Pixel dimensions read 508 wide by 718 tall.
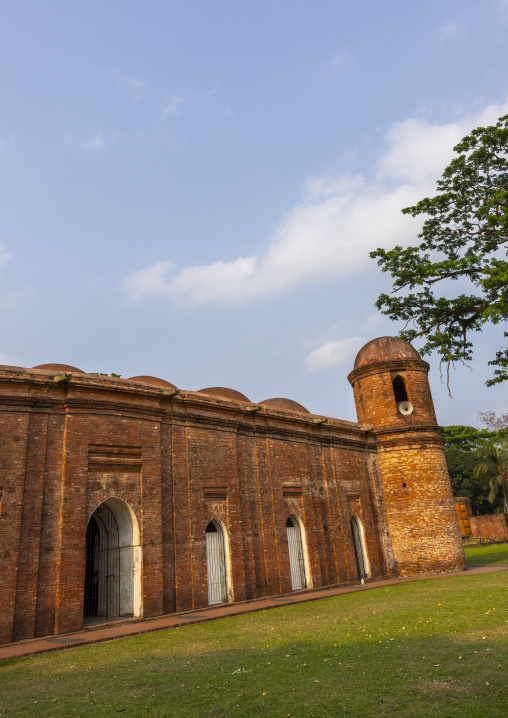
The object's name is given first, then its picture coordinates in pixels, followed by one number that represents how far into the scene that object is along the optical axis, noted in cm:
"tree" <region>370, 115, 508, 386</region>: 1783
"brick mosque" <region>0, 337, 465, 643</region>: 1072
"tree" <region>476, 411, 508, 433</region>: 4352
